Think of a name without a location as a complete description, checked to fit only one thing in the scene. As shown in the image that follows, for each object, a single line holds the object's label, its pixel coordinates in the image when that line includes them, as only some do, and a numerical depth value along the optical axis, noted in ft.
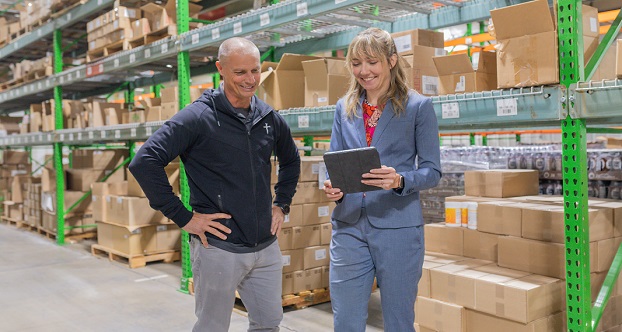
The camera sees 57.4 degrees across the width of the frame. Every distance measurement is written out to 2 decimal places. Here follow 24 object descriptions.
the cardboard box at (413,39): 10.80
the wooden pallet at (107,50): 20.76
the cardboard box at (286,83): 13.62
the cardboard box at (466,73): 9.77
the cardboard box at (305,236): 14.78
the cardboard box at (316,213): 14.92
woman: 6.91
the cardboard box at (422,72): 10.52
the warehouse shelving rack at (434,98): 7.93
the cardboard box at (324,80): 12.57
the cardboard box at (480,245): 10.01
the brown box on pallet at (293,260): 14.57
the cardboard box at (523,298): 8.22
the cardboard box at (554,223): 8.84
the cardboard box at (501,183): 10.93
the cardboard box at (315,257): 15.01
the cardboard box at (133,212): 20.26
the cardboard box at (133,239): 20.67
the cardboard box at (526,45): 8.01
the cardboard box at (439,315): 9.16
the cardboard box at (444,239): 10.66
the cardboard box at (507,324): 8.34
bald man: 7.43
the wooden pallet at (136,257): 20.65
